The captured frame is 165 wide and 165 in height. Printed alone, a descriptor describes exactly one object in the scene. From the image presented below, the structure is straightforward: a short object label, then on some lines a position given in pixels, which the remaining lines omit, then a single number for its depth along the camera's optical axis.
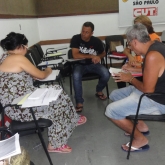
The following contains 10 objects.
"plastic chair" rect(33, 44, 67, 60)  3.65
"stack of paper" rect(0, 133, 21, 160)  1.09
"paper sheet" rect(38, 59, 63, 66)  2.65
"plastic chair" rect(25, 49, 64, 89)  3.00
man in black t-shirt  2.94
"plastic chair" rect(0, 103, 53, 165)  1.71
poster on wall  4.66
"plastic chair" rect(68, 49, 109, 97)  3.00
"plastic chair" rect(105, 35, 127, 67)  4.55
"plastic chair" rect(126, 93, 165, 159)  1.70
